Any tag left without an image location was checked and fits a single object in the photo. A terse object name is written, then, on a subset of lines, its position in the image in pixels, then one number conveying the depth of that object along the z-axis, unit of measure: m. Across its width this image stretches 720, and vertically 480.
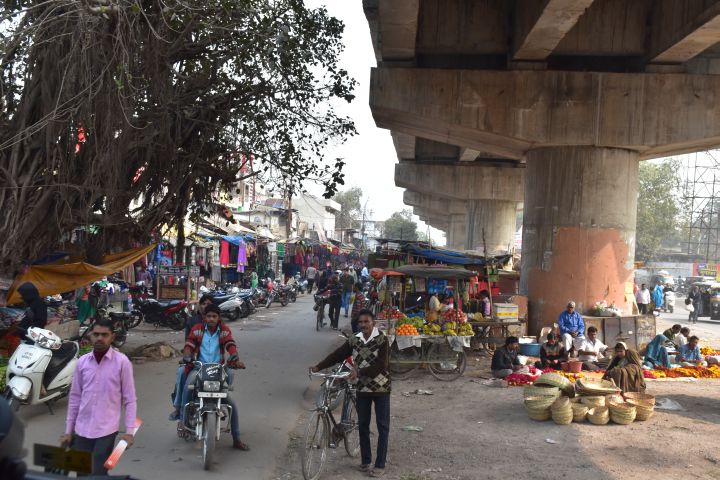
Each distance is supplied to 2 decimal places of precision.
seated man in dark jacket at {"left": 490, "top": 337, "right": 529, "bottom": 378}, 12.39
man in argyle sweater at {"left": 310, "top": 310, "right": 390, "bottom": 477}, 6.53
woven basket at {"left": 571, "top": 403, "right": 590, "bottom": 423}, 8.85
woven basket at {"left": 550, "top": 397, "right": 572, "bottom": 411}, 8.68
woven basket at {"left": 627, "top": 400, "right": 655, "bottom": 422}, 8.96
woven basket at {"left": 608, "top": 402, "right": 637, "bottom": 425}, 8.74
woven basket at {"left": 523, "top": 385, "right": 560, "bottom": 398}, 8.90
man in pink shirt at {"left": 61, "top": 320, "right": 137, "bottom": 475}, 4.55
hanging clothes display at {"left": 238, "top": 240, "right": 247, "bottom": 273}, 28.86
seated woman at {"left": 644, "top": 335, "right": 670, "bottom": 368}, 13.91
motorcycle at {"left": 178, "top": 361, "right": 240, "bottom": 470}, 6.33
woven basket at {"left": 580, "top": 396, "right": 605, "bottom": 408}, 8.88
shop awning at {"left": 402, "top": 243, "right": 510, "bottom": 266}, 18.45
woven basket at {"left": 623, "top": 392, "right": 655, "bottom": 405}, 9.06
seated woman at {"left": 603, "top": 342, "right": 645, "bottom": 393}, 9.80
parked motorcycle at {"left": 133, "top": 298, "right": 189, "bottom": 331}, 17.34
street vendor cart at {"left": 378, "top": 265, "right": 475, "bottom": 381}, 12.41
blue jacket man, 14.39
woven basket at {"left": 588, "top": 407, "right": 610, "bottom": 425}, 8.75
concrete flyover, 14.22
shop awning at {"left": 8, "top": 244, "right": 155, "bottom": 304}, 10.36
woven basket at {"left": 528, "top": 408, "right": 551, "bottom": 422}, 8.86
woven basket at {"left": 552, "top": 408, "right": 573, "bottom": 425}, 8.66
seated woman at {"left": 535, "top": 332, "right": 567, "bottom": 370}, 13.25
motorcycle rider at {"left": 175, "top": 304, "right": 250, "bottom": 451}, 6.98
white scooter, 7.46
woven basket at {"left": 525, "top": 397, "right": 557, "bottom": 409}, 8.84
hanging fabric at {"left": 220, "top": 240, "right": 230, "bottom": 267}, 27.41
